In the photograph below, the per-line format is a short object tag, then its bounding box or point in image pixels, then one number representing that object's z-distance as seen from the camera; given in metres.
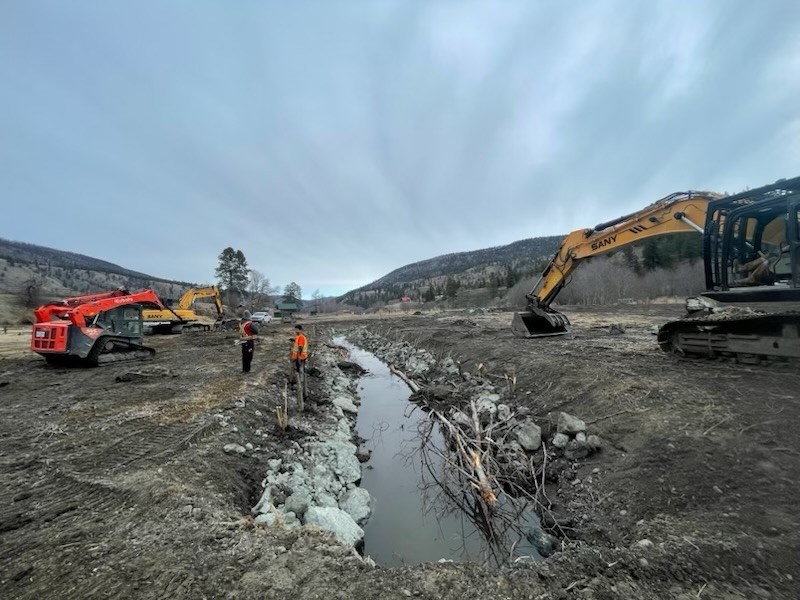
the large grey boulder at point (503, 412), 7.84
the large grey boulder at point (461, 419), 7.78
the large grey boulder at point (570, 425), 6.50
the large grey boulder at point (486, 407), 8.18
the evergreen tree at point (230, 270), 73.81
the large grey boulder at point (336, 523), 4.58
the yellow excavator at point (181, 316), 23.50
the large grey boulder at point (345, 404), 10.63
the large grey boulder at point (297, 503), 4.85
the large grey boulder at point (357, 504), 5.58
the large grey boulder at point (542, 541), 4.59
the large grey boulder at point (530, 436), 6.74
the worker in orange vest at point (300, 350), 9.55
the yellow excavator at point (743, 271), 6.69
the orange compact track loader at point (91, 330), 11.58
